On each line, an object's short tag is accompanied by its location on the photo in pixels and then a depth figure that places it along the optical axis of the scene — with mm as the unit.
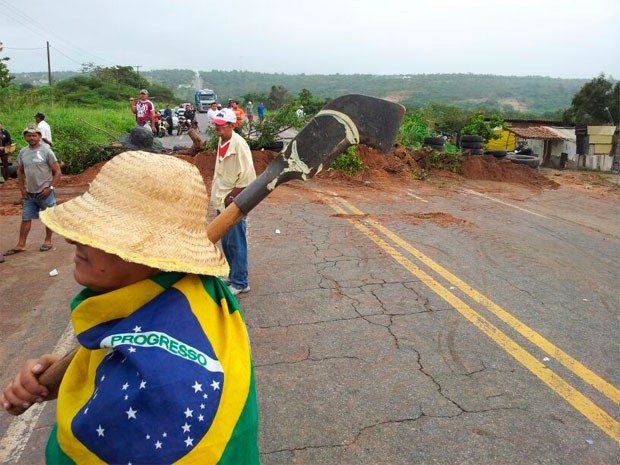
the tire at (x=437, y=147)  14994
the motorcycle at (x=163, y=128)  26586
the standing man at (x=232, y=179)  4914
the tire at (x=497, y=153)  15250
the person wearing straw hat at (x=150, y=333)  1062
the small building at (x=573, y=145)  19859
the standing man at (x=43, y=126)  10741
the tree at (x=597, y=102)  30875
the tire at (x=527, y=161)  14977
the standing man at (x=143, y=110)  16797
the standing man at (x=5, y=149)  11531
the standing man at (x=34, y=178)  6691
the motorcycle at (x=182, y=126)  28203
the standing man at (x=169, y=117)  28905
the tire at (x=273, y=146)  13312
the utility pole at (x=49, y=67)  46031
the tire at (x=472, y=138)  15211
